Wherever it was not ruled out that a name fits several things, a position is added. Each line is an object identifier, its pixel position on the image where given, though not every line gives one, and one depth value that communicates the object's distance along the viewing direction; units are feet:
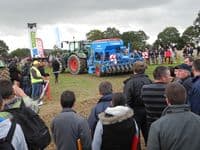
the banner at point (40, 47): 53.88
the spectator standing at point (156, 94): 11.82
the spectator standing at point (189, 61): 14.54
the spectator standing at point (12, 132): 8.08
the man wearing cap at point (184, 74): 12.63
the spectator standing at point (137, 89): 13.65
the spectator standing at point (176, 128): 8.07
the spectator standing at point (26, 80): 29.58
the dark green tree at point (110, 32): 174.48
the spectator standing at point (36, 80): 28.90
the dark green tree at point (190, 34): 151.15
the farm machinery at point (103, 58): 45.65
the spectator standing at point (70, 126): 10.76
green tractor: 50.86
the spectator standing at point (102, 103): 11.39
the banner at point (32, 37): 52.48
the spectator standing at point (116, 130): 9.78
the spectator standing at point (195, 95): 11.32
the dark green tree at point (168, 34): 167.68
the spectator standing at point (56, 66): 42.81
